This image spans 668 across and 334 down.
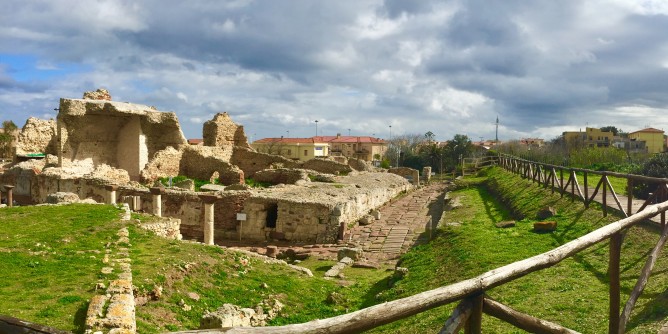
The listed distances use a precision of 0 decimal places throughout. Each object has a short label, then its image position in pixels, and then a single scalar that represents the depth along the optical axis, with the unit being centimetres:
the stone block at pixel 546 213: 1414
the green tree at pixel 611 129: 9396
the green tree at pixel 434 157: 6297
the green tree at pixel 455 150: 6281
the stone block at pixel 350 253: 1498
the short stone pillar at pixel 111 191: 1927
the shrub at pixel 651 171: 1607
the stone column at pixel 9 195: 1702
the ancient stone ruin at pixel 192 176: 1877
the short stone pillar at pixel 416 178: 4209
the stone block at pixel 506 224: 1380
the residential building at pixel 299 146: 9200
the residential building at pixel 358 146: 9675
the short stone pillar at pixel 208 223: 1617
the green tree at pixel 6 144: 5334
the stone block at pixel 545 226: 1224
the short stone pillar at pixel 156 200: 1722
